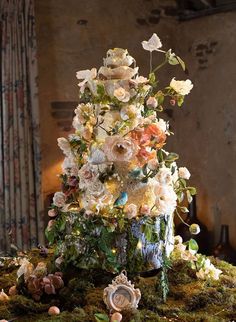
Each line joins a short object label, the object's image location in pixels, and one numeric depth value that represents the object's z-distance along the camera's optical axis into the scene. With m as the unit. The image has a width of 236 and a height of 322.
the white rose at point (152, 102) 2.17
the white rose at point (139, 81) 2.20
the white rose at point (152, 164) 2.10
